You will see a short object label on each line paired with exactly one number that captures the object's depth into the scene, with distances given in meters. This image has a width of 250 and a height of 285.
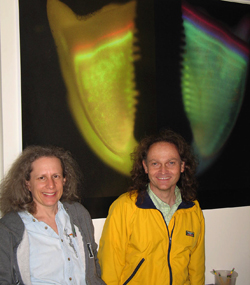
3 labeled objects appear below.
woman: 1.56
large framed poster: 2.03
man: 1.88
